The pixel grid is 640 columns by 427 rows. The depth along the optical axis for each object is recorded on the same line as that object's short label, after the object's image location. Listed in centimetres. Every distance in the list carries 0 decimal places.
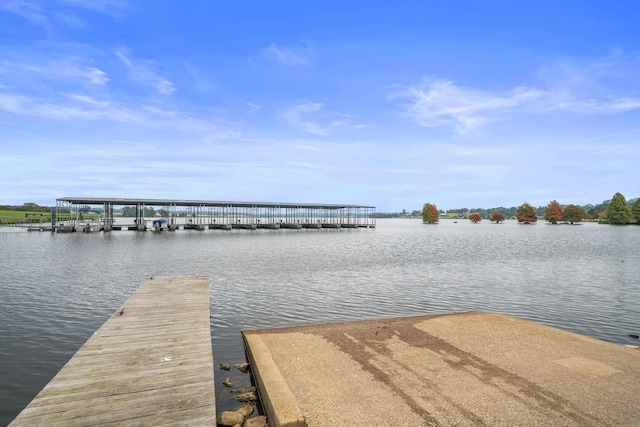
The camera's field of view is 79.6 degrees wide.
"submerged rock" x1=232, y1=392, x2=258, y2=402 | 842
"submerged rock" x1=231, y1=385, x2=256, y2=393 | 878
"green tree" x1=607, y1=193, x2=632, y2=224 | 14875
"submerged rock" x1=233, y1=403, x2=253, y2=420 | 761
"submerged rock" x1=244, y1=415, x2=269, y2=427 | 702
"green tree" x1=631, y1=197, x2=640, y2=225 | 14838
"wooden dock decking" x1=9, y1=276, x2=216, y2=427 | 579
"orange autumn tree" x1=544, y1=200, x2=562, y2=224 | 17825
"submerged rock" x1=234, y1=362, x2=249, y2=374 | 1015
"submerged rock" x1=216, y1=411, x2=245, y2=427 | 730
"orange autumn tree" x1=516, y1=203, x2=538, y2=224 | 18638
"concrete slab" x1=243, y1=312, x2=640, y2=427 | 663
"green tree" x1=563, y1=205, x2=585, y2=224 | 17188
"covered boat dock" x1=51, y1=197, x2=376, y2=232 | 7644
